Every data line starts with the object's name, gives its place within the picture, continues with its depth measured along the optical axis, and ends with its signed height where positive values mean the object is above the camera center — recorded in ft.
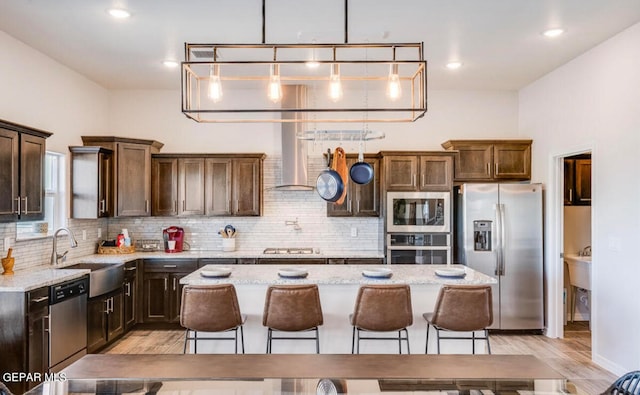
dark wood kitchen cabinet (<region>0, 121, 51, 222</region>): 11.16 +0.76
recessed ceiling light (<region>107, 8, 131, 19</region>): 11.16 +5.00
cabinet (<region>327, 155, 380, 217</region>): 18.02 +0.01
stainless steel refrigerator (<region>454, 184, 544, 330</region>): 16.51 -1.85
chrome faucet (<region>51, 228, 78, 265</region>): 14.30 -1.94
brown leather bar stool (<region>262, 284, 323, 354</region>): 9.78 -2.55
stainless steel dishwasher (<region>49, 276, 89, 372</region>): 11.42 -3.56
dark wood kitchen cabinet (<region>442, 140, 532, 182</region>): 17.74 +1.63
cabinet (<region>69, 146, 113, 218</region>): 16.17 +0.64
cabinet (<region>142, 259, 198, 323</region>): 16.88 -3.59
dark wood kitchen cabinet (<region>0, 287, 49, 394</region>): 10.21 -3.31
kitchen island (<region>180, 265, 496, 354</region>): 11.25 -3.16
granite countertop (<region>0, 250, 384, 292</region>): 10.80 -2.28
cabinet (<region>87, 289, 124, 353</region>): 13.52 -4.13
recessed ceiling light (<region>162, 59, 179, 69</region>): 15.23 +4.97
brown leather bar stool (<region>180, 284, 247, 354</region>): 9.76 -2.55
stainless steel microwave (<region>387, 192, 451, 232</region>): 17.01 -0.52
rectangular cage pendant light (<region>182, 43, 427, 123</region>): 8.64 +4.72
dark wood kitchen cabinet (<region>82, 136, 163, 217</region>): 16.88 +1.07
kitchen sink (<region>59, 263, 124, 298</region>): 13.55 -2.64
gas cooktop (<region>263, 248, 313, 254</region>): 17.70 -2.23
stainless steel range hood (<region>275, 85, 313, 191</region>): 18.12 +2.09
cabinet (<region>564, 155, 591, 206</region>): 18.03 +0.70
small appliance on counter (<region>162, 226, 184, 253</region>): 18.26 -1.69
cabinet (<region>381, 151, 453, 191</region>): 17.30 +1.12
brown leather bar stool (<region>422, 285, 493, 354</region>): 9.91 -2.59
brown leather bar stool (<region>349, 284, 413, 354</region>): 9.86 -2.58
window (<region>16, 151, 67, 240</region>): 15.25 +0.14
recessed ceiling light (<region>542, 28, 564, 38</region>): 12.47 +4.98
